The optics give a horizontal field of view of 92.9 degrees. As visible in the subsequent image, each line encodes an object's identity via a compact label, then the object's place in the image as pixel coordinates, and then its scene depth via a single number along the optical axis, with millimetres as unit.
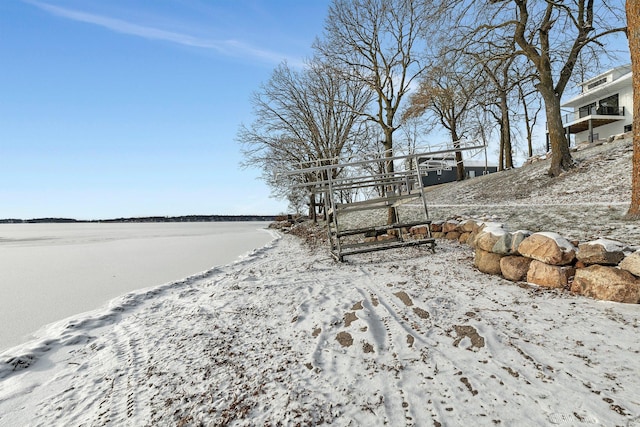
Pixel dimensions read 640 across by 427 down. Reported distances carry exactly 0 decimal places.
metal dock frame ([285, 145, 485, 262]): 6125
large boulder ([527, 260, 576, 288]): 3646
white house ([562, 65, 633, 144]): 26044
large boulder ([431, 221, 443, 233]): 8344
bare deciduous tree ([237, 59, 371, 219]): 17406
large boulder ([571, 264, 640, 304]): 3066
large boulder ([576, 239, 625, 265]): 3307
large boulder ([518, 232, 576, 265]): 3656
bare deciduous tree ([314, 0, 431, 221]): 12141
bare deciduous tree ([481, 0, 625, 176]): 10680
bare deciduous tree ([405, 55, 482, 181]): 11516
